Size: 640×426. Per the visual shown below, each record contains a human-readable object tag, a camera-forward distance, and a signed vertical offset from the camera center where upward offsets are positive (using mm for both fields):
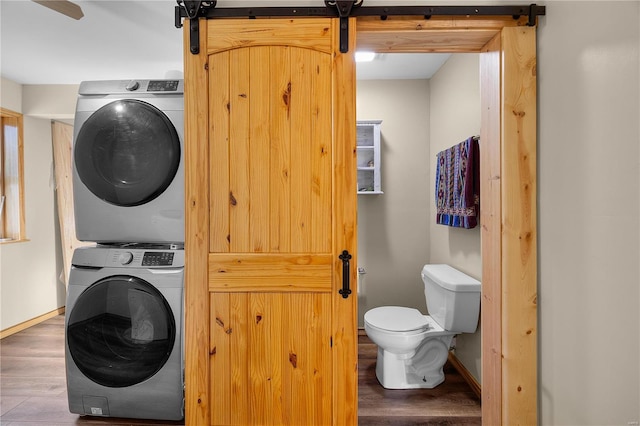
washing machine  1903 -696
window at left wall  3410 +296
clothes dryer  1931 +241
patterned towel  2209 +118
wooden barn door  1572 -110
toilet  2242 -831
